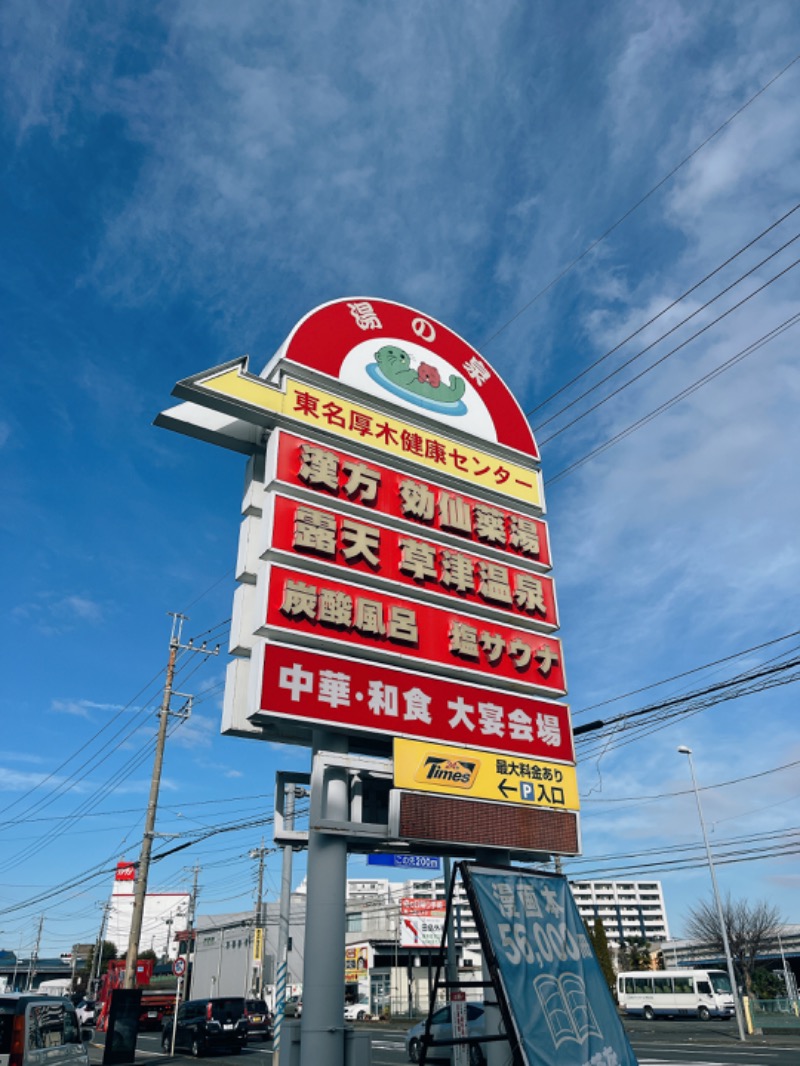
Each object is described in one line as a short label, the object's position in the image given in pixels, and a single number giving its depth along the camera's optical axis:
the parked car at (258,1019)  25.28
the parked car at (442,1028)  16.51
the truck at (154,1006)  34.38
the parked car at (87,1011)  37.15
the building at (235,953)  60.19
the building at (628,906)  143.75
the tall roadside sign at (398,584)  10.56
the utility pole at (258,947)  31.30
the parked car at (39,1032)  9.33
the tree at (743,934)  51.92
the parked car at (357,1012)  45.72
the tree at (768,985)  46.34
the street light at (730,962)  26.88
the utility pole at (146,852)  23.78
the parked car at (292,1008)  39.99
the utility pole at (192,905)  50.17
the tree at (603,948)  53.56
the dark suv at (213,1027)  23.09
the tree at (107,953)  97.03
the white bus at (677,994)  38.38
